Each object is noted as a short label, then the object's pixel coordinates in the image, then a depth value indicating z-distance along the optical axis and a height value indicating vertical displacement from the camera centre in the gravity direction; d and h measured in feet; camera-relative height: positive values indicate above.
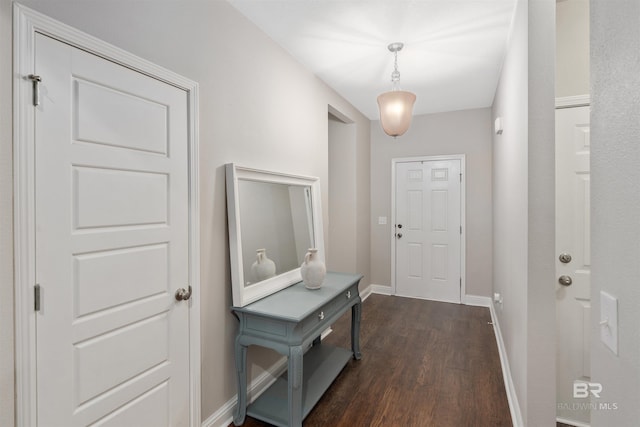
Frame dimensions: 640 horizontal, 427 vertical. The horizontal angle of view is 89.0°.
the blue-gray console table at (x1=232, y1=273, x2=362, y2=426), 6.12 -2.49
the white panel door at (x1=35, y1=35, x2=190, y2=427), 3.91 -0.43
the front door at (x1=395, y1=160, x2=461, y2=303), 14.66 -0.84
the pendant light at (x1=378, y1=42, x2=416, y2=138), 7.77 +2.45
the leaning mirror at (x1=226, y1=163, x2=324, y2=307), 6.67 -0.39
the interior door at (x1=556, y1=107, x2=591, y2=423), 6.41 -0.90
